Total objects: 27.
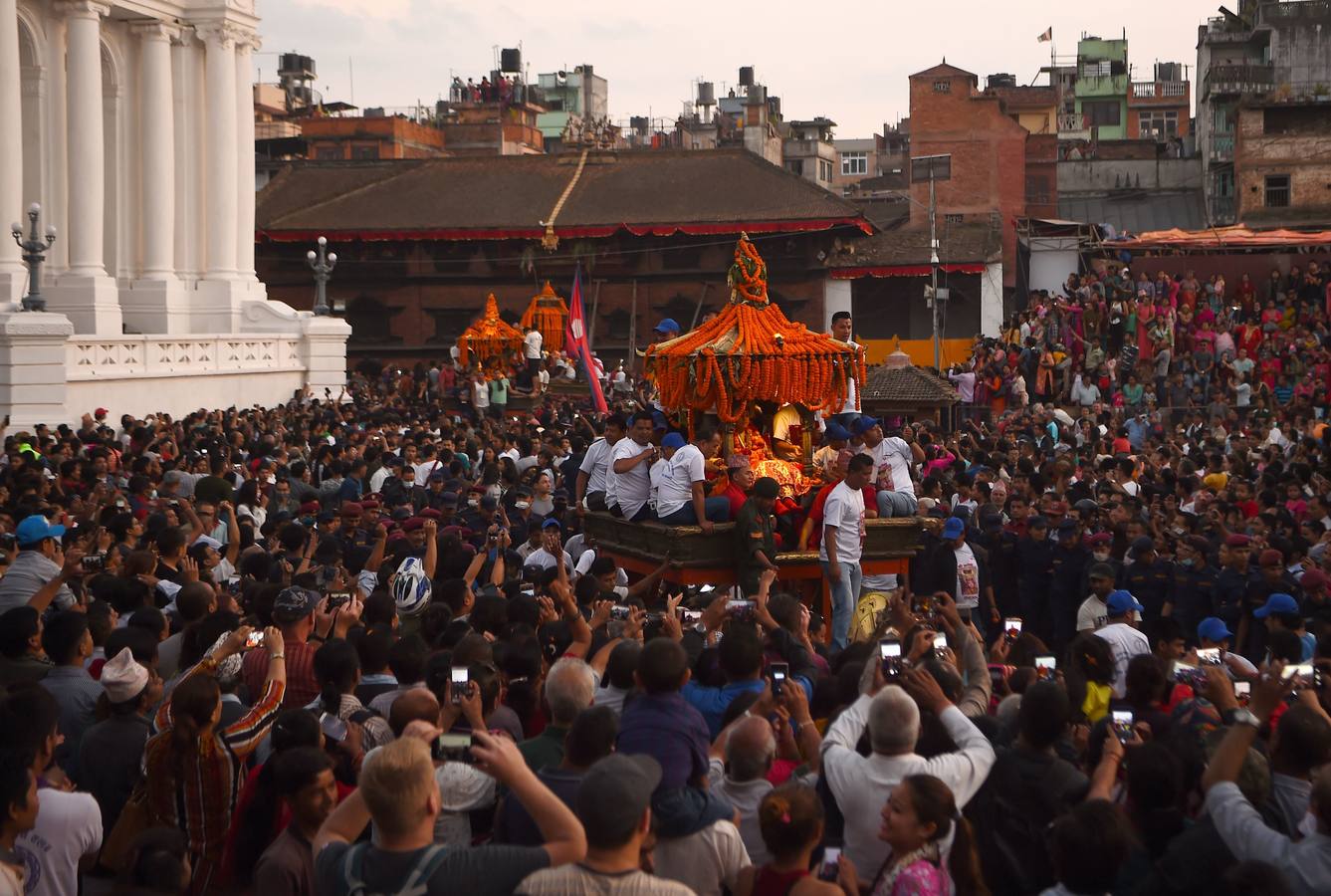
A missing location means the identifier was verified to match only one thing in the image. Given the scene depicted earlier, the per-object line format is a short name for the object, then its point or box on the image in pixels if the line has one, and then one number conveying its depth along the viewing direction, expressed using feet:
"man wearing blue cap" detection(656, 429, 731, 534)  45.62
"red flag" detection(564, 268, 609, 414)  79.41
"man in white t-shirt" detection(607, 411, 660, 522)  48.01
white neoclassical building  112.57
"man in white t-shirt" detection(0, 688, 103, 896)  20.26
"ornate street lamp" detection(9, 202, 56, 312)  84.02
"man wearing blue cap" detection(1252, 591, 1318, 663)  33.63
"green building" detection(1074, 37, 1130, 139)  233.14
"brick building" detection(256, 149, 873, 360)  158.81
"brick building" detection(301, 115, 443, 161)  208.33
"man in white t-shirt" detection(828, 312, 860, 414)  51.90
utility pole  170.19
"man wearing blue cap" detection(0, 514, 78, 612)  34.40
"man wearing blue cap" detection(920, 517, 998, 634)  45.37
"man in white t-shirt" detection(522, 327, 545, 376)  129.90
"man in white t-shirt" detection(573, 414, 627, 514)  50.06
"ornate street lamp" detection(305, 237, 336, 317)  116.06
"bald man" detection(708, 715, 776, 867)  20.75
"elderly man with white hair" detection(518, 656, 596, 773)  21.21
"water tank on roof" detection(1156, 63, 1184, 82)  252.62
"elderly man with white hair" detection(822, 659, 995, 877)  20.03
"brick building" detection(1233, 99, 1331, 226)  148.15
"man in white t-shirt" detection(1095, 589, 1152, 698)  30.81
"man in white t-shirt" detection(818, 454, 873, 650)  43.09
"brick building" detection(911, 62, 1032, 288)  169.17
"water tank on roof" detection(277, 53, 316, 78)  257.75
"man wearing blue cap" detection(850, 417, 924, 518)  47.21
